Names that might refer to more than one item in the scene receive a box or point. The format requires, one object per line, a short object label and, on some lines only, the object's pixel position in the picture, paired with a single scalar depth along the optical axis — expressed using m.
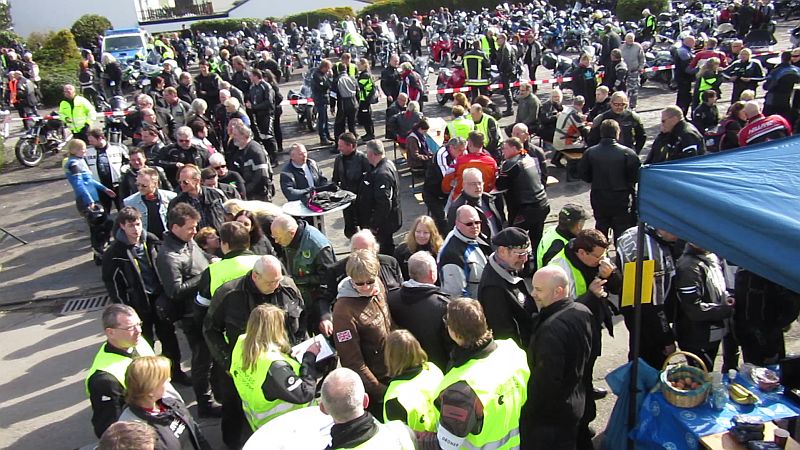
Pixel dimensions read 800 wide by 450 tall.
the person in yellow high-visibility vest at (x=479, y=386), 3.33
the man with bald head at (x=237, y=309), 4.57
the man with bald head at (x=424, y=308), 4.27
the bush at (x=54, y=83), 20.91
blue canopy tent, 3.13
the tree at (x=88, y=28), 32.78
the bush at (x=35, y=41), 33.35
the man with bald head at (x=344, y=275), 5.04
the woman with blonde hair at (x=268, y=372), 3.79
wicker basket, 3.97
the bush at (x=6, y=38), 30.34
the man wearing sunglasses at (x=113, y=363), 3.85
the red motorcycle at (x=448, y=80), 15.59
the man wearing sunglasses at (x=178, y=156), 8.64
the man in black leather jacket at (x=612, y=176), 6.86
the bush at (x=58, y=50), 25.50
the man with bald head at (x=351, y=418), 3.09
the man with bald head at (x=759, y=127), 8.05
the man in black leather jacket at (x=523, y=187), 7.00
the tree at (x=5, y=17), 41.03
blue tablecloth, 3.89
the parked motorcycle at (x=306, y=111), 15.02
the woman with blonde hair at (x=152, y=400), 3.48
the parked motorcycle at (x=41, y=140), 14.13
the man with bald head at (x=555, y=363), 3.88
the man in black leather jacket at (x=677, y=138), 7.47
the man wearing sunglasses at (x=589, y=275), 4.61
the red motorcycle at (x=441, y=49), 22.18
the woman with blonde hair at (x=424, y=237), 5.64
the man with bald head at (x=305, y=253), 5.48
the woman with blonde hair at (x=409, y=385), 3.56
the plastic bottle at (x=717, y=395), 4.01
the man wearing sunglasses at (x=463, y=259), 5.23
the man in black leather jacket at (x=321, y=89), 12.87
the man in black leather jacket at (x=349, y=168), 7.57
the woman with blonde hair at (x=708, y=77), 11.61
